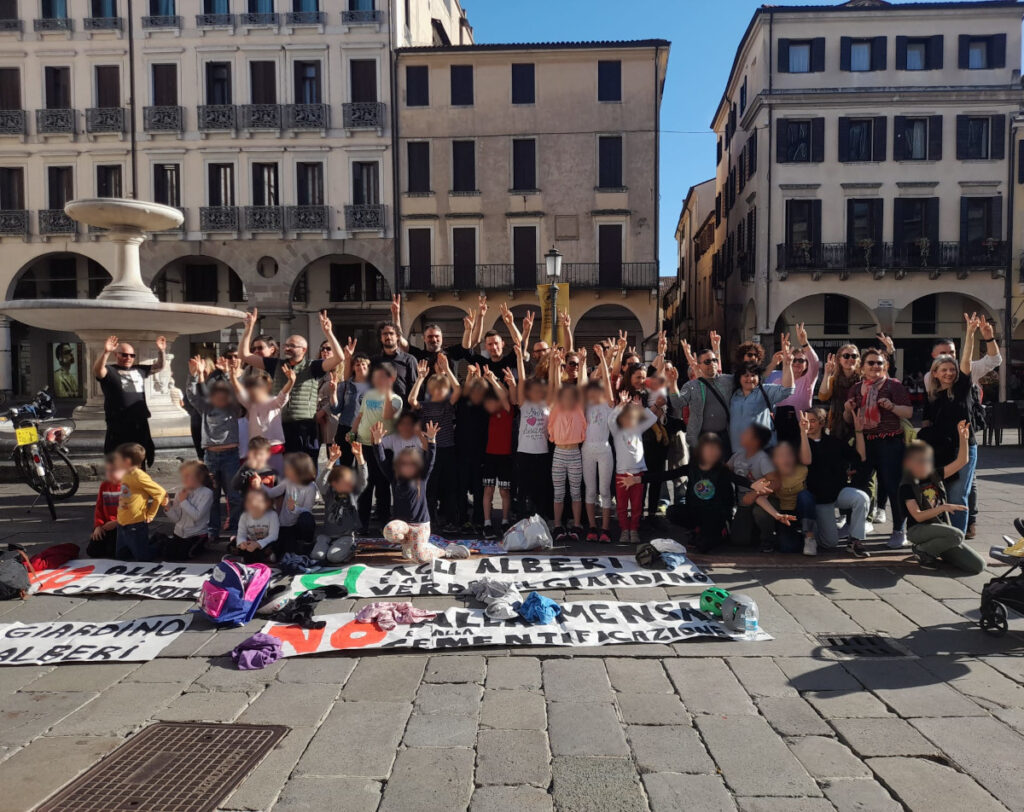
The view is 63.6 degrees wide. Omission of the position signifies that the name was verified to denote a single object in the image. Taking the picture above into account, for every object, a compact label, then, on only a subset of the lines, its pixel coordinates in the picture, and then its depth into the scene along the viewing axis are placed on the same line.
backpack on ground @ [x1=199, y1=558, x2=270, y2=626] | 5.34
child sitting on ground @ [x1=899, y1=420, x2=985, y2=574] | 6.57
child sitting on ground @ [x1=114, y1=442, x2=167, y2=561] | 6.95
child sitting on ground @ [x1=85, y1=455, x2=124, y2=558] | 7.07
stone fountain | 11.87
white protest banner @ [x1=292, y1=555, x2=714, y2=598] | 6.16
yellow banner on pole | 16.31
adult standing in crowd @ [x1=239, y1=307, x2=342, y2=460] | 7.82
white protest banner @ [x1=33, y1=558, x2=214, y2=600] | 6.11
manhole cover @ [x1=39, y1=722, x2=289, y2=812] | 3.29
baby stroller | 5.10
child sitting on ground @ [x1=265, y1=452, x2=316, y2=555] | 6.92
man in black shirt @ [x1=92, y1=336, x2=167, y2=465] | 8.04
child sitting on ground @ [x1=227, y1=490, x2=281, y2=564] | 6.70
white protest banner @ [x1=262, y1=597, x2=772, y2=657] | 5.00
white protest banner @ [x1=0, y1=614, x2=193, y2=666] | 4.84
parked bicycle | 9.34
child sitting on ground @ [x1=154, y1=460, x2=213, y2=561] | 7.20
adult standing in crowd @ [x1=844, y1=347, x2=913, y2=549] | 7.60
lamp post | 16.25
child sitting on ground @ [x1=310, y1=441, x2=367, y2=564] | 6.81
